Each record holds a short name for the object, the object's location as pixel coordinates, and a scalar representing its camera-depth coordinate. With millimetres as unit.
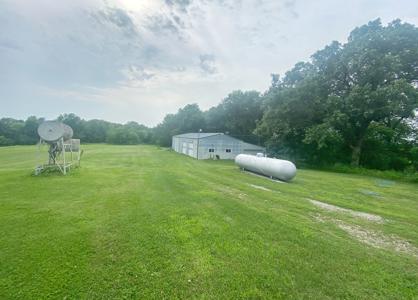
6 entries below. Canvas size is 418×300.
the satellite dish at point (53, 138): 11844
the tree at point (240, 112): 39250
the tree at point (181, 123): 48031
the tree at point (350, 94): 16547
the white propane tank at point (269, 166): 12000
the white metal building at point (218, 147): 25438
